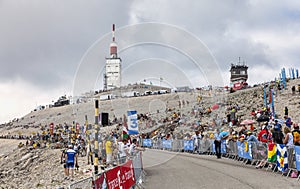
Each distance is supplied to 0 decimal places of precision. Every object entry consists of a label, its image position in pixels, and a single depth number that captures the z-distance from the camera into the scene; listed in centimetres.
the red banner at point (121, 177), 1008
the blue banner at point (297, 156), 1371
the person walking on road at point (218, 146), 2367
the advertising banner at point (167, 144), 3526
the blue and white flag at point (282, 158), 1485
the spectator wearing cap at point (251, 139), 1904
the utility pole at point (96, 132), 1260
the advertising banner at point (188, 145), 3049
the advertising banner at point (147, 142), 4253
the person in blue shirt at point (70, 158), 2197
